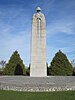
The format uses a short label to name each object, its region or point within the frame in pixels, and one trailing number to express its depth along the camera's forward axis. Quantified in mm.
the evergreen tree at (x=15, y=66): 10504
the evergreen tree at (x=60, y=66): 10226
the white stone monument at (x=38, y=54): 7958
